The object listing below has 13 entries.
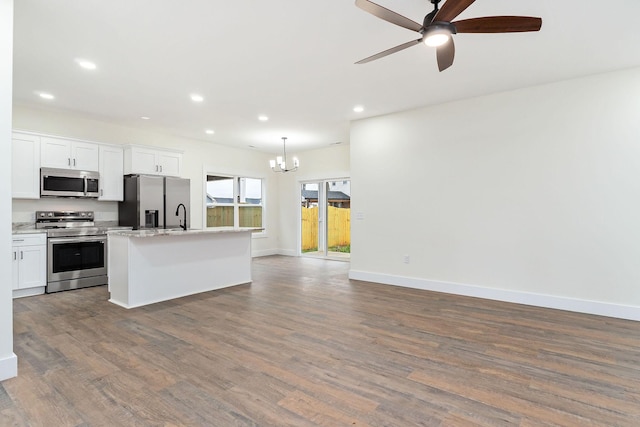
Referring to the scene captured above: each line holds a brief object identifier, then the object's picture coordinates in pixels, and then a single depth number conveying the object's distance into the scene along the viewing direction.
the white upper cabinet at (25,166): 4.74
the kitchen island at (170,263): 4.10
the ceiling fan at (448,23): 2.12
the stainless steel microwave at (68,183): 5.02
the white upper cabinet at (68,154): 5.04
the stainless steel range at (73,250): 4.87
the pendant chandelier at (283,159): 7.10
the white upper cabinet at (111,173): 5.67
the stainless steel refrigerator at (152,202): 5.75
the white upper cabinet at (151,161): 5.85
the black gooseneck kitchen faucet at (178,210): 6.25
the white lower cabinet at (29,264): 4.55
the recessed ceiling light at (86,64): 3.53
